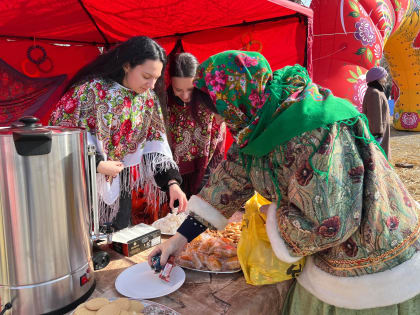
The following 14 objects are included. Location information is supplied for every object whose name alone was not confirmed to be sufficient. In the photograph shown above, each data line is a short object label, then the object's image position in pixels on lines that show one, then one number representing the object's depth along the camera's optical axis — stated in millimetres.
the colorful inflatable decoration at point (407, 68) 6727
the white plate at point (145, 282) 826
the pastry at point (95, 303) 698
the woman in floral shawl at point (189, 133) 2086
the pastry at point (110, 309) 673
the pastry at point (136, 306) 708
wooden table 803
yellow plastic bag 874
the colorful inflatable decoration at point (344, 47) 3926
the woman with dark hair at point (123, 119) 1416
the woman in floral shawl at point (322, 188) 729
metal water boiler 648
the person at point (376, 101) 3719
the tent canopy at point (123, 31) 2051
